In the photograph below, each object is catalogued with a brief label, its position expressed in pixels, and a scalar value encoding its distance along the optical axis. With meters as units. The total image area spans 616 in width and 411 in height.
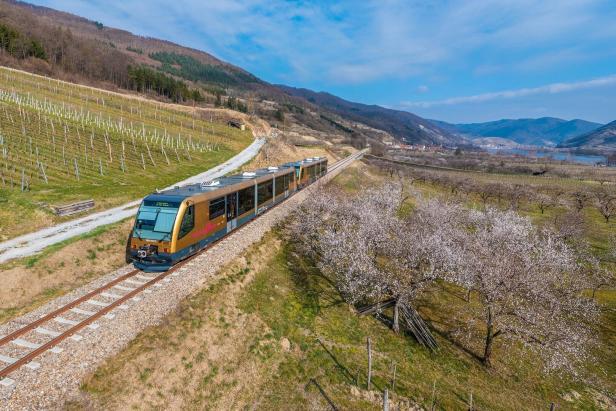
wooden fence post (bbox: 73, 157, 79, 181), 35.94
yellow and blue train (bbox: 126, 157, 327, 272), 17.97
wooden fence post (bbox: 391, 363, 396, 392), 16.42
